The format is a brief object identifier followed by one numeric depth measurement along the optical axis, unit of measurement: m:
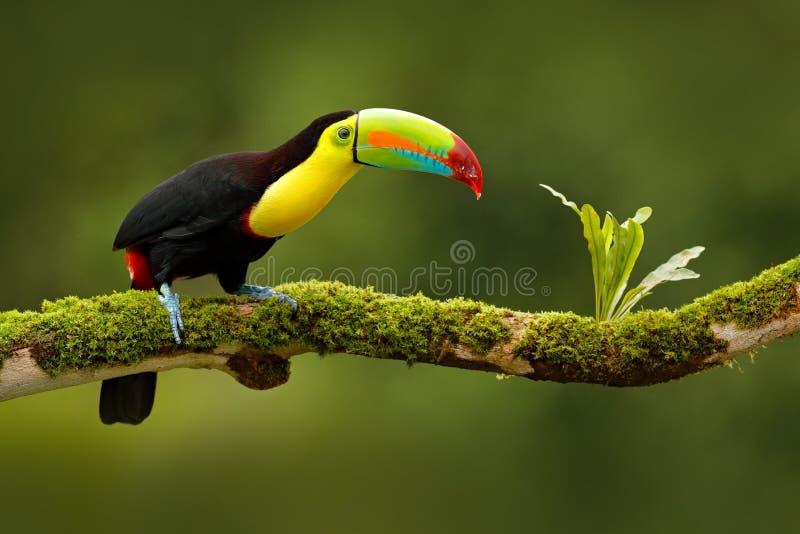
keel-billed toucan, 6.10
